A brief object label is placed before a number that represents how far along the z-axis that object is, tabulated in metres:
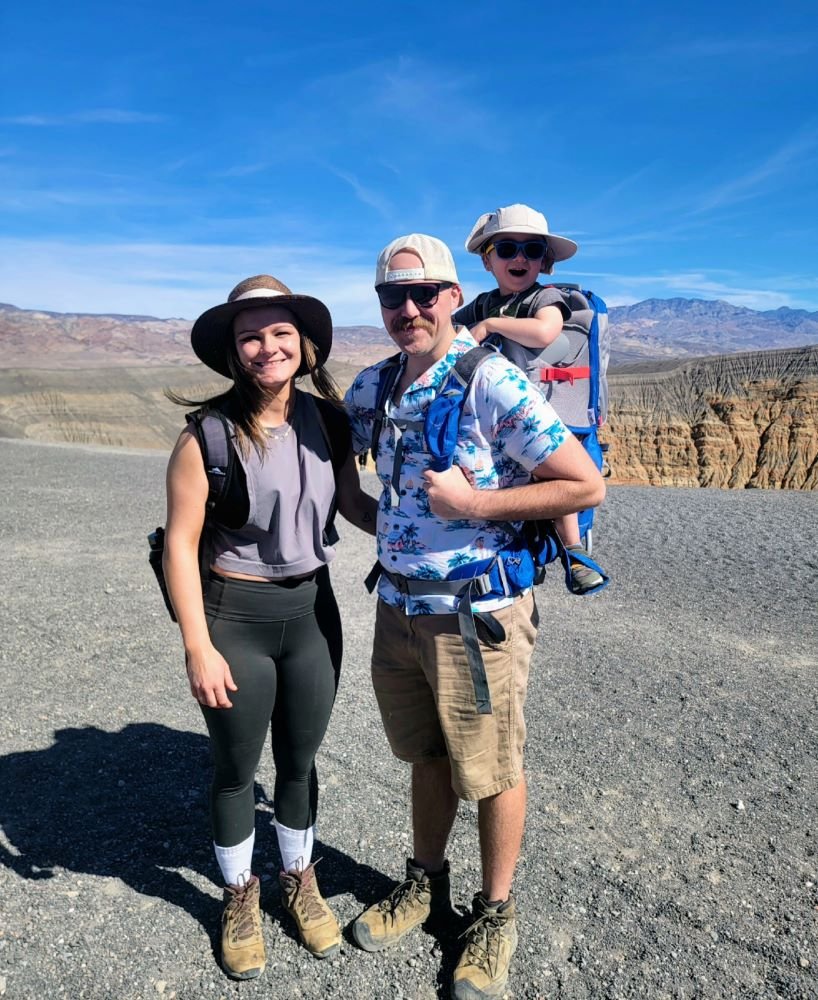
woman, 2.24
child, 3.05
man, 2.12
